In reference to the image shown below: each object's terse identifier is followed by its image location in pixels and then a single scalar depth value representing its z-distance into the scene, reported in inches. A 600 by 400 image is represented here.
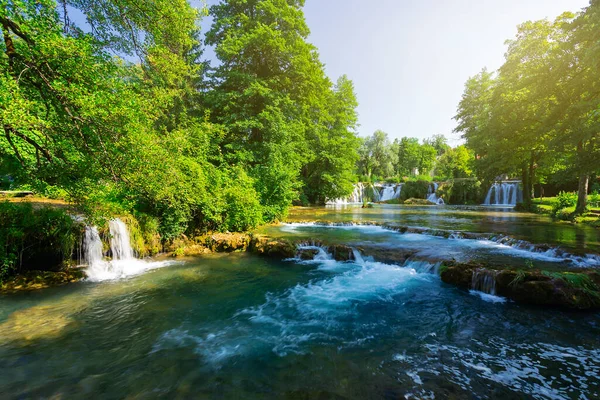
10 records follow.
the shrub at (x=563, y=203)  712.2
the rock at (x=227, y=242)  409.1
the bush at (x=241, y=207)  445.7
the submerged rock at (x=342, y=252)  367.6
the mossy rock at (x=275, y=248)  381.7
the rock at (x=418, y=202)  1278.3
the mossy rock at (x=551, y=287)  212.4
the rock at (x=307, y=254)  375.9
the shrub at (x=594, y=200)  720.6
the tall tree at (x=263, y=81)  708.0
